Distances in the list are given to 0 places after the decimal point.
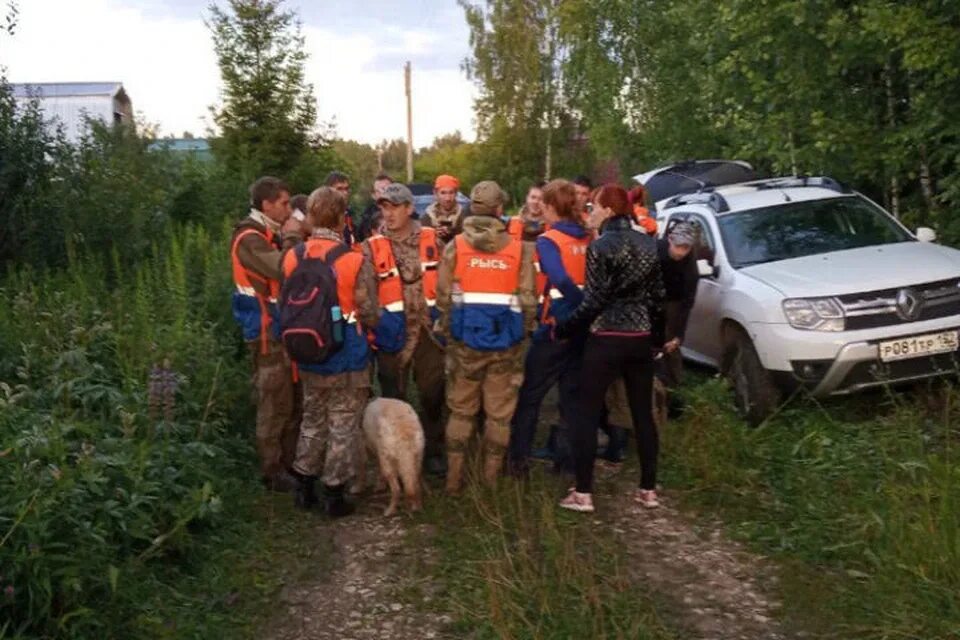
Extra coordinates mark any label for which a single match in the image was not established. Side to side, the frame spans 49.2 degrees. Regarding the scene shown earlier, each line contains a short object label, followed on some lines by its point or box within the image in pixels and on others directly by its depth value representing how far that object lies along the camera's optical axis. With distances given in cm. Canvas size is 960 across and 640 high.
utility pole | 5503
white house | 3128
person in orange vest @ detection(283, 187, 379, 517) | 605
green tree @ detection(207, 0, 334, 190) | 1711
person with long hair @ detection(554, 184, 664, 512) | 586
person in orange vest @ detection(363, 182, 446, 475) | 660
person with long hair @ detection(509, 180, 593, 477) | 642
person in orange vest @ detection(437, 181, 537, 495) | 625
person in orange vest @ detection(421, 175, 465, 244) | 761
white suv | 718
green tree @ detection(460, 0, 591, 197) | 5072
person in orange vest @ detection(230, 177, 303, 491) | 639
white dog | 621
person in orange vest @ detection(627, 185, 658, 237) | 821
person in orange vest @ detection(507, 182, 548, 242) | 797
